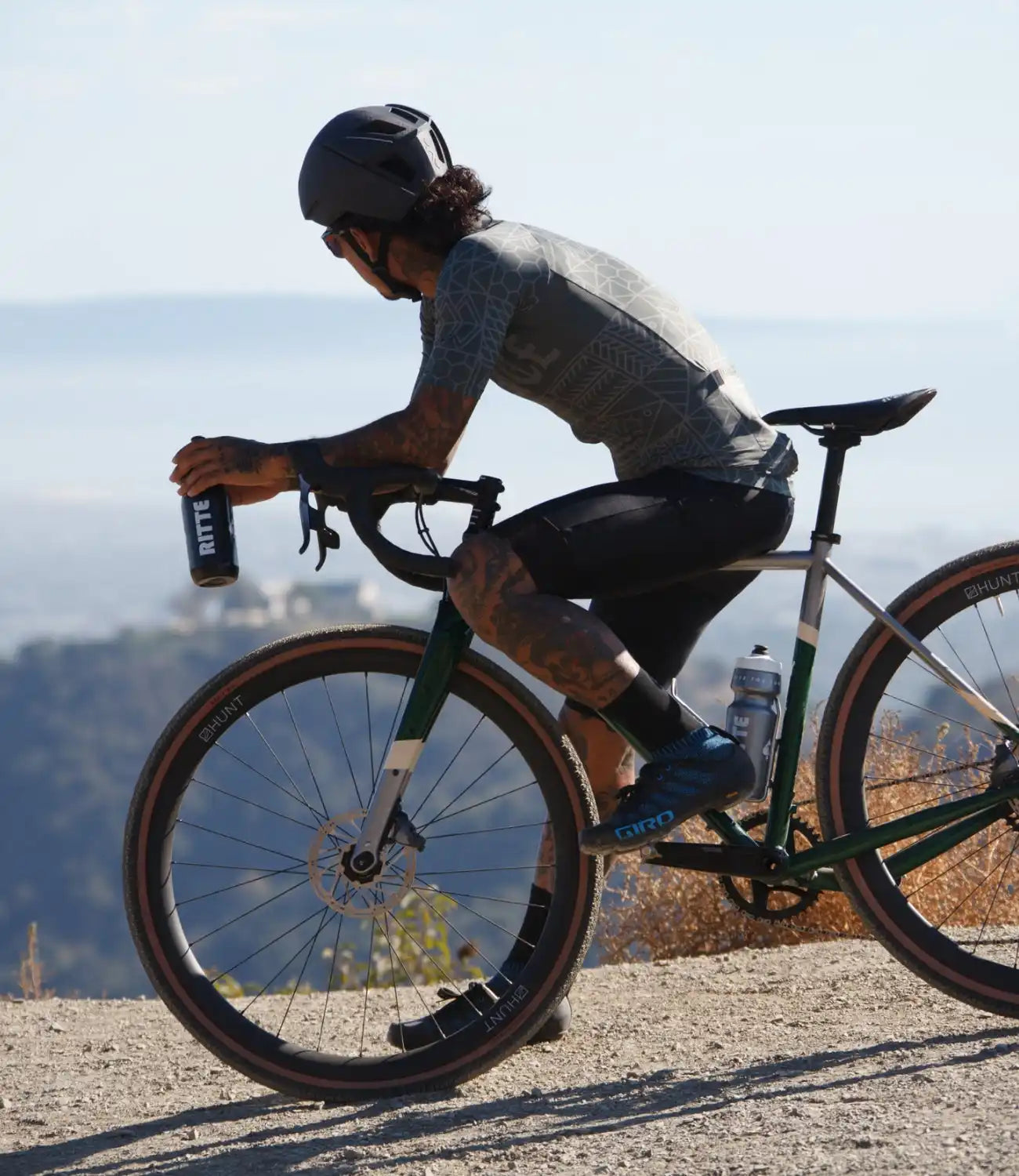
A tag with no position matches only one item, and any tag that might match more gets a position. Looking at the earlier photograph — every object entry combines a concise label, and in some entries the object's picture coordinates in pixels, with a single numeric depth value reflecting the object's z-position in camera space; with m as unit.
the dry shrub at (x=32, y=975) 14.12
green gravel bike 8.23
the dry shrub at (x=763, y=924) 13.09
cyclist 7.76
